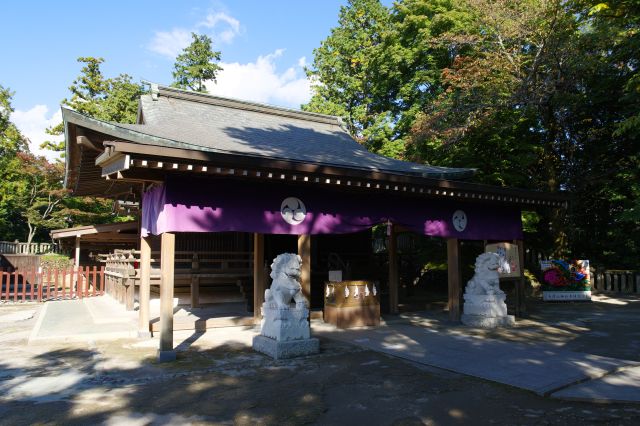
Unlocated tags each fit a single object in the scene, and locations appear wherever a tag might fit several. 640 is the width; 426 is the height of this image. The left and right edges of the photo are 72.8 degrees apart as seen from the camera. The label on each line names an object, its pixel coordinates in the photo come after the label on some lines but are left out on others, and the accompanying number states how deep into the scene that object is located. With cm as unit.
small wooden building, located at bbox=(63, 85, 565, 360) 721
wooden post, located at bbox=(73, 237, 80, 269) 1967
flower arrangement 1524
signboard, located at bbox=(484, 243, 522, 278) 1086
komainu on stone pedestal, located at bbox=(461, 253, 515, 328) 998
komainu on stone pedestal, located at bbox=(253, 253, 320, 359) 710
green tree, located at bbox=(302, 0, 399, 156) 2566
